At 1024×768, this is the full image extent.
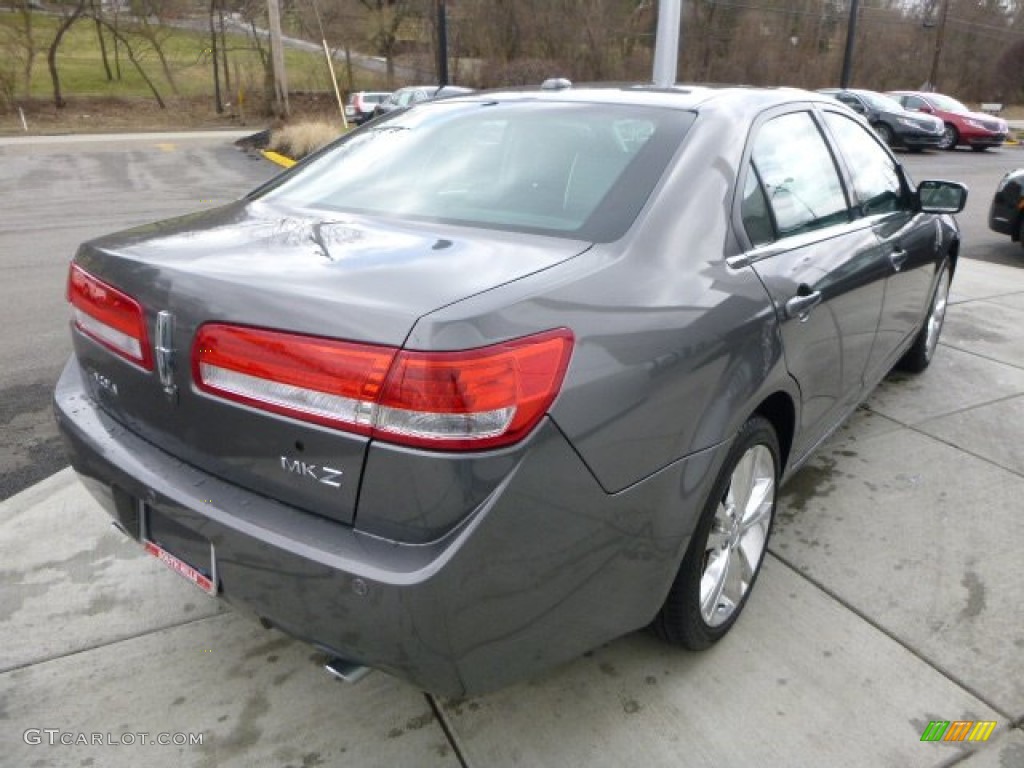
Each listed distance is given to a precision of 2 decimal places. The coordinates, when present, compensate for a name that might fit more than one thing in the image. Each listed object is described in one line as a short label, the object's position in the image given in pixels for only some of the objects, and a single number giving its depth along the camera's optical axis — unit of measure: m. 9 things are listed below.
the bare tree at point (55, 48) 31.22
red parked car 21.95
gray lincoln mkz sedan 1.62
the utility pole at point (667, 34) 8.06
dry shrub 17.94
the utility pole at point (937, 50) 37.00
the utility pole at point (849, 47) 30.06
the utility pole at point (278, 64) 26.11
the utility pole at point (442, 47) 22.19
